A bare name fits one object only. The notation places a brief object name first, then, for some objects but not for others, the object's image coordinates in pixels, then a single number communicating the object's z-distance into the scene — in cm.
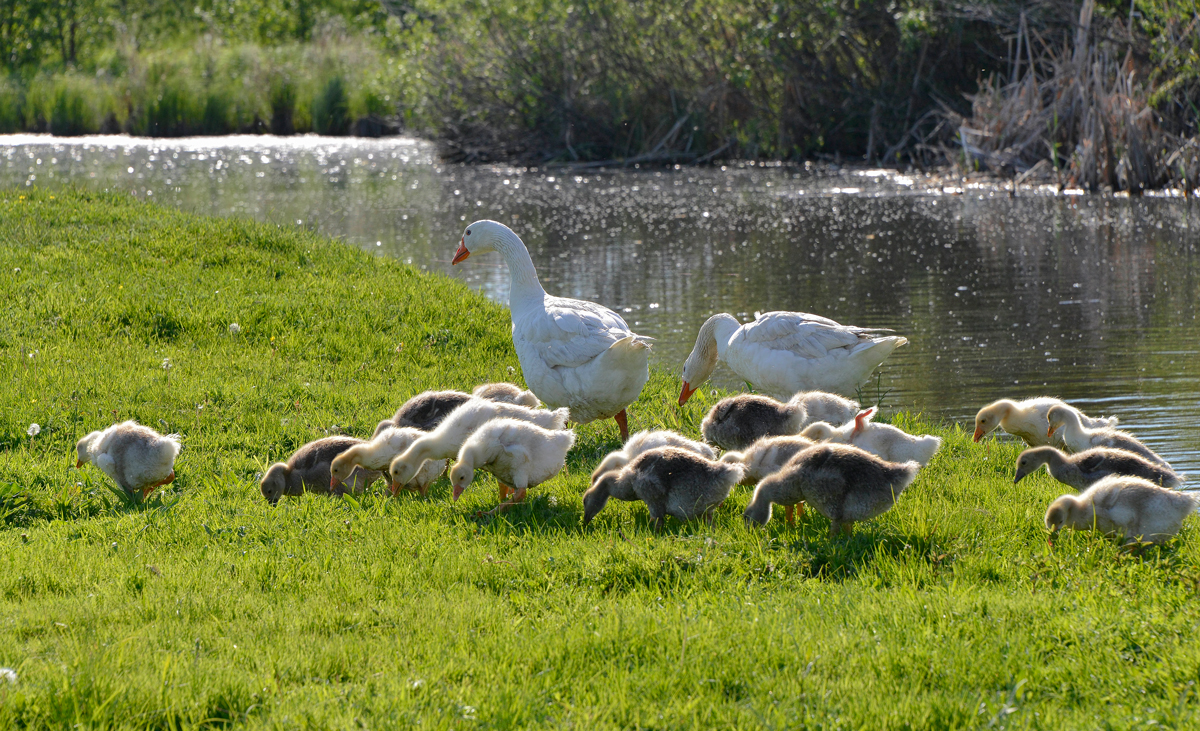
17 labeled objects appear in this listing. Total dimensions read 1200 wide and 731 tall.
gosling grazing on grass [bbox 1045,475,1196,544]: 1074
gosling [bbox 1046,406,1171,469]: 1384
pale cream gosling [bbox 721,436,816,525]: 1278
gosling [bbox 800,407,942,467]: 1307
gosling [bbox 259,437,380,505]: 1359
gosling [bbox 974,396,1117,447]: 1543
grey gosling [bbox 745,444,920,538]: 1117
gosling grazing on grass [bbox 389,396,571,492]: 1330
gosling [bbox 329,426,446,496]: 1359
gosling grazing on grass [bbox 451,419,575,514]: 1283
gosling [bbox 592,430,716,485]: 1308
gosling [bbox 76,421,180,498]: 1311
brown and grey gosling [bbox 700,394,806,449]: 1487
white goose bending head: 1748
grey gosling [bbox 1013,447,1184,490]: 1226
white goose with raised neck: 1587
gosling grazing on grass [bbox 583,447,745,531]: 1178
